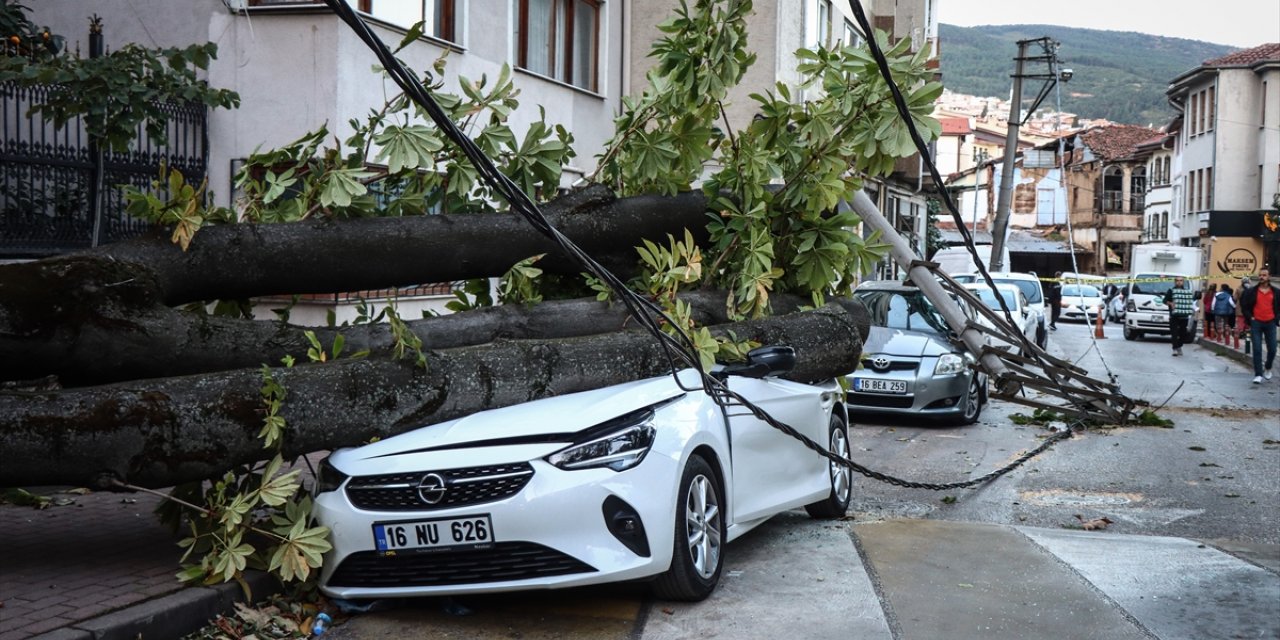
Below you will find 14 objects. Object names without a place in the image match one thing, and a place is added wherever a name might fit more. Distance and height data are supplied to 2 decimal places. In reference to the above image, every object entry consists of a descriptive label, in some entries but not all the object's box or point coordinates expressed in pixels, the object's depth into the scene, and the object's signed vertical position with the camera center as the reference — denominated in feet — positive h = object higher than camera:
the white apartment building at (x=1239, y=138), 178.50 +15.92
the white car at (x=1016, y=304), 79.59 -3.82
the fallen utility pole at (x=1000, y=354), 33.53 -2.94
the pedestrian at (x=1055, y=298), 147.43 -6.12
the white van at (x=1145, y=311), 127.44 -6.38
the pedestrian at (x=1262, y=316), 76.13 -4.01
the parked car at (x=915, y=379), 48.39 -5.12
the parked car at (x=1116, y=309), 176.86 -8.63
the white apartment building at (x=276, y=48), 44.80 +6.79
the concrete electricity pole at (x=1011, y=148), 120.57 +9.18
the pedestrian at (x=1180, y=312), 107.55 -5.39
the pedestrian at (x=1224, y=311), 112.06 -5.47
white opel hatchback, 18.47 -3.91
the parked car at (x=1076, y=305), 176.86 -8.09
